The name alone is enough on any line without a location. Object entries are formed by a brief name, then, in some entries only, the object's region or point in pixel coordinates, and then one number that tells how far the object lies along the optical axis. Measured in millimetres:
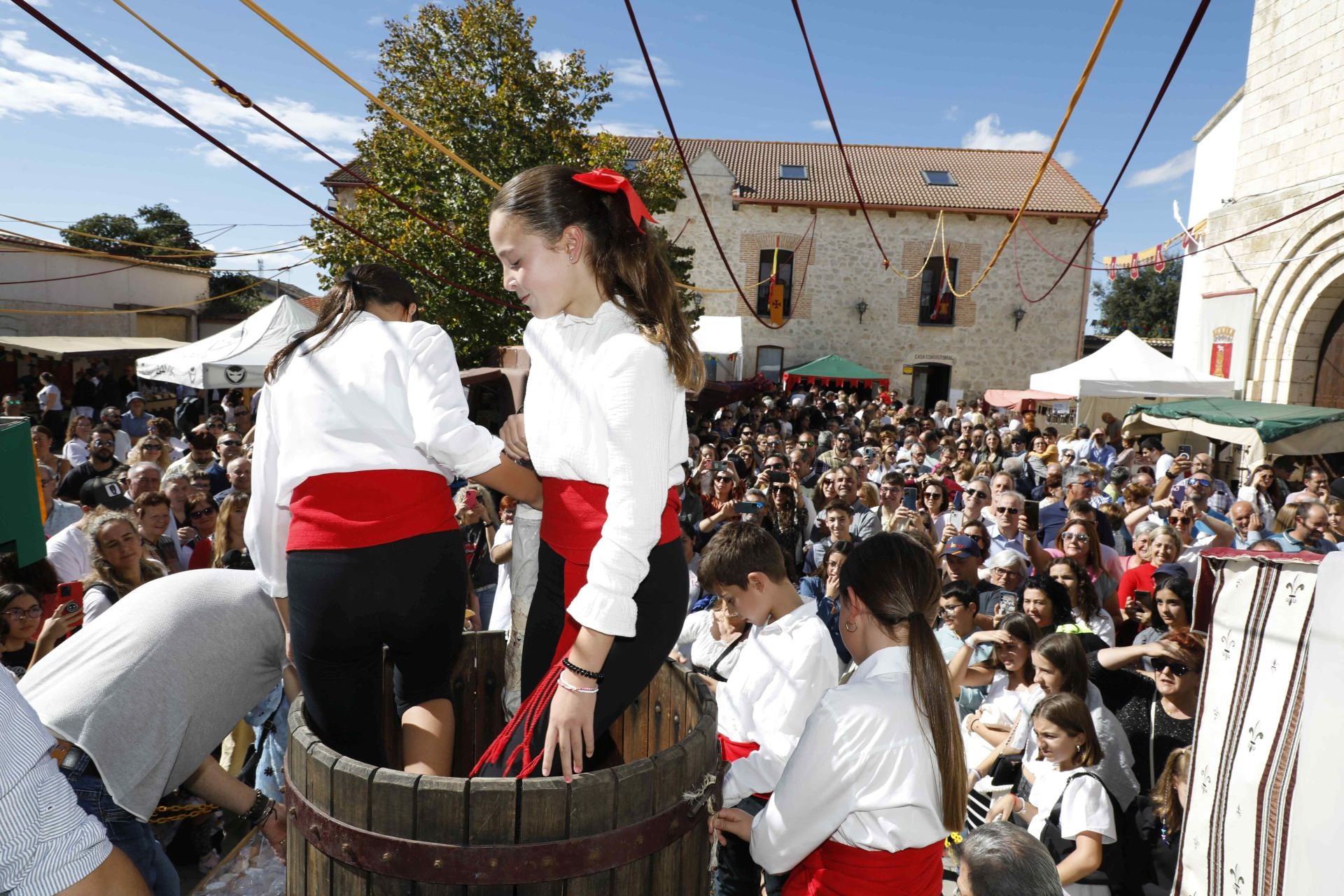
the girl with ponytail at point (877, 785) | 2053
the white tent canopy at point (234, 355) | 12562
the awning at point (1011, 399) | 21156
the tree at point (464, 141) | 15938
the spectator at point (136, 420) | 12289
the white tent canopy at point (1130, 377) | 13352
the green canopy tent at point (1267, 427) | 10914
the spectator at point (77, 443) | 8883
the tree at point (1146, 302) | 54031
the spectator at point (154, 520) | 5648
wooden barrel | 1644
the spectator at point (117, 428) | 10273
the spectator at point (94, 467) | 7273
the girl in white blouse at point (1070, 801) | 3271
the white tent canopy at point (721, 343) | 22747
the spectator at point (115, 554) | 4418
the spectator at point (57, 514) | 6004
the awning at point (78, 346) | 20062
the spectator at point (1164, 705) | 3916
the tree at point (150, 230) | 42750
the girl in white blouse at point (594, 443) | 1717
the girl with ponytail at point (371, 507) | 1954
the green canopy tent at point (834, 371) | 24703
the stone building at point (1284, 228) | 14117
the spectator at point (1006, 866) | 2375
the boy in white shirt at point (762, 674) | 2809
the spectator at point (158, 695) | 2244
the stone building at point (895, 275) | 28156
